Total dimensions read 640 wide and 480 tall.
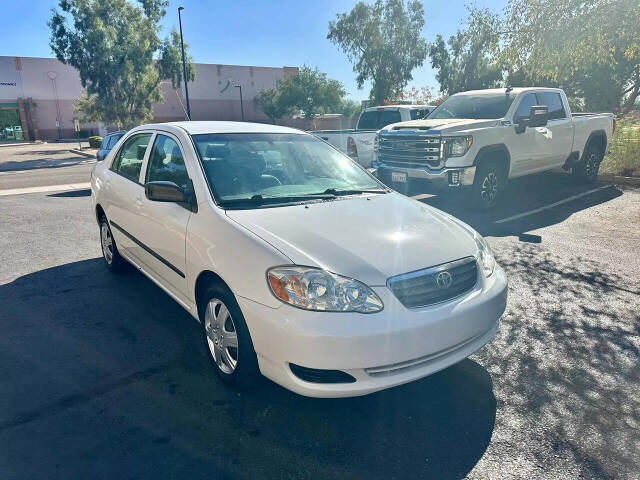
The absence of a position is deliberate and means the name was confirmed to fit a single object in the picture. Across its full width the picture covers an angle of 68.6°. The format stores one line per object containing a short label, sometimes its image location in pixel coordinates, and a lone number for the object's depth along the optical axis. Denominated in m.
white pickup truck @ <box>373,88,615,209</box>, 7.70
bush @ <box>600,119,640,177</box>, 11.34
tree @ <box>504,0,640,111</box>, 7.34
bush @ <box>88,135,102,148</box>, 33.28
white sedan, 2.52
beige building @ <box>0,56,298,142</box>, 43.91
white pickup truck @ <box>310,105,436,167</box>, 10.01
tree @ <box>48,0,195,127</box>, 25.91
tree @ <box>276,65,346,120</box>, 47.50
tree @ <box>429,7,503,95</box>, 34.96
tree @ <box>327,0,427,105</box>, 40.31
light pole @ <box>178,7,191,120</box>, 29.16
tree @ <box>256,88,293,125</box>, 48.11
